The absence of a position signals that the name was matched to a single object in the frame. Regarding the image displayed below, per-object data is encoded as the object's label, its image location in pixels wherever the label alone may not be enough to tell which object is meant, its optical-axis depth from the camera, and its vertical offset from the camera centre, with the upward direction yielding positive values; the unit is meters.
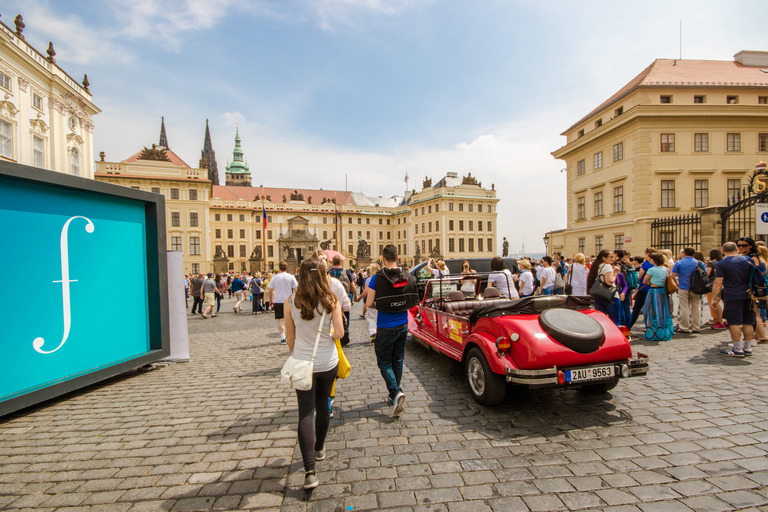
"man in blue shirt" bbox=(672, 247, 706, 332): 8.12 -1.03
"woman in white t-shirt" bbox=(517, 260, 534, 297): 10.30 -0.94
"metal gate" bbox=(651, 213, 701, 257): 15.97 +0.94
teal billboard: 4.71 -0.36
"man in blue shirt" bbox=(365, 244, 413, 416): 4.47 -0.95
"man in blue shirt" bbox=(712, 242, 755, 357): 6.35 -0.96
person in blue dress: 7.73 -1.20
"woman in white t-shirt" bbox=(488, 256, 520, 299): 7.29 -0.65
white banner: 7.05 -1.03
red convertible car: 3.95 -1.10
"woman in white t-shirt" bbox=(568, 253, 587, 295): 8.50 -0.70
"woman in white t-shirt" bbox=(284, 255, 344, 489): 3.11 -0.67
